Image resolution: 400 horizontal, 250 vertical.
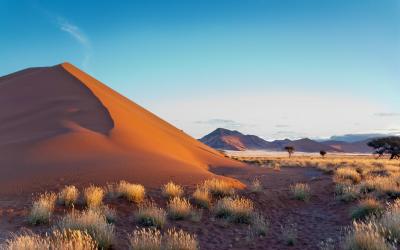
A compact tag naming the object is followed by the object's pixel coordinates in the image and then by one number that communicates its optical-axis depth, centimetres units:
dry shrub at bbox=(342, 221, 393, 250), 782
